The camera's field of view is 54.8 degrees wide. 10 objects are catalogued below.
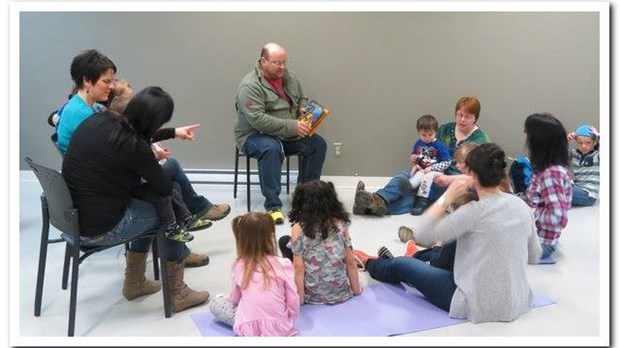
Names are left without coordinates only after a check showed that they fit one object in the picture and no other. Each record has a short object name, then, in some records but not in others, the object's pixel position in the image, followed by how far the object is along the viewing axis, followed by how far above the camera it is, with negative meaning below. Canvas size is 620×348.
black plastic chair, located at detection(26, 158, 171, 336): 2.40 -0.25
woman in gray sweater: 2.38 -0.29
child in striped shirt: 4.38 +0.03
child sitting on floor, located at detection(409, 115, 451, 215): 4.31 +0.08
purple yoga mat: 2.53 -0.65
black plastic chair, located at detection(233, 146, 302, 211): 4.38 +0.00
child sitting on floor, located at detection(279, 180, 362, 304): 2.61 -0.32
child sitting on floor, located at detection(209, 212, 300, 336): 2.33 -0.44
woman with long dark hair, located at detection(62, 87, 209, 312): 2.42 +0.01
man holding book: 4.21 +0.33
